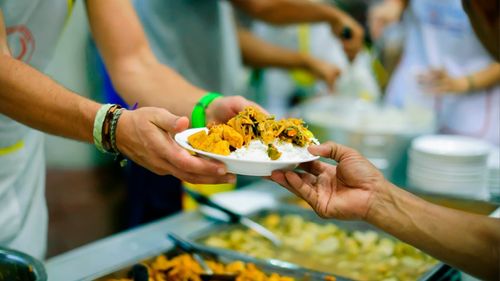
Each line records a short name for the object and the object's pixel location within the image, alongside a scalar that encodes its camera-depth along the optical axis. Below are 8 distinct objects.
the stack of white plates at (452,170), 2.11
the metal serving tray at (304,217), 1.48
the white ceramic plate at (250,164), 1.16
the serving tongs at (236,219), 1.85
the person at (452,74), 2.91
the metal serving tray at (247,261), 1.44
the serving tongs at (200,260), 1.46
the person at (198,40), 2.76
